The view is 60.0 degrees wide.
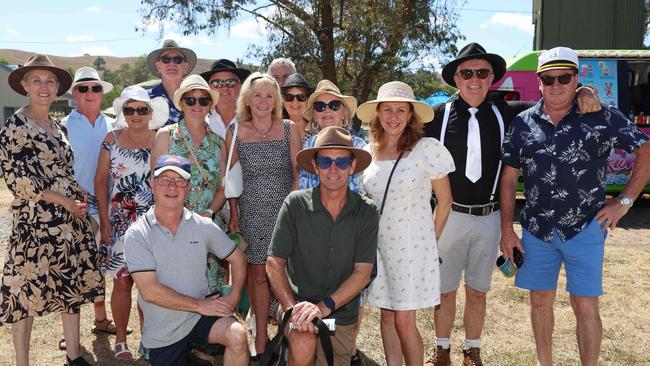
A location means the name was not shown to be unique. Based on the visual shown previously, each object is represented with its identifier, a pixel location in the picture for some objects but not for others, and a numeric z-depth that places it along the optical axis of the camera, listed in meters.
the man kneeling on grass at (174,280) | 3.16
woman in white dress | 3.44
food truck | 9.93
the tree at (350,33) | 14.48
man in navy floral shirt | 3.45
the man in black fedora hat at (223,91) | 4.77
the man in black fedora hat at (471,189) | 3.92
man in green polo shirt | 3.21
